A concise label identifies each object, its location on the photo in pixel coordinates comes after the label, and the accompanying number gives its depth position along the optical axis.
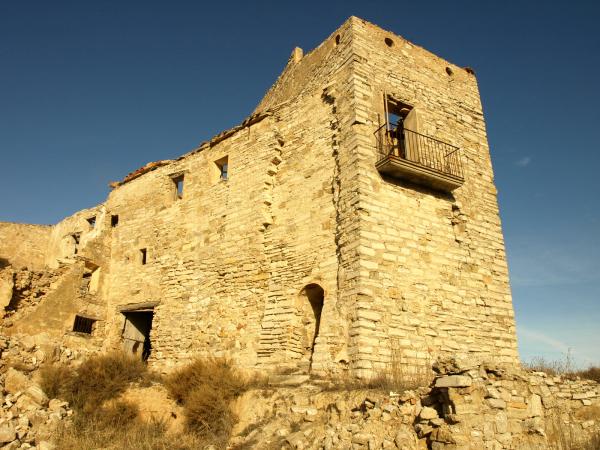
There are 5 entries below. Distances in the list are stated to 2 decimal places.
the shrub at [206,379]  9.49
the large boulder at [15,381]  10.73
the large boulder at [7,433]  8.89
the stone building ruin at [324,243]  9.45
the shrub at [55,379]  11.01
